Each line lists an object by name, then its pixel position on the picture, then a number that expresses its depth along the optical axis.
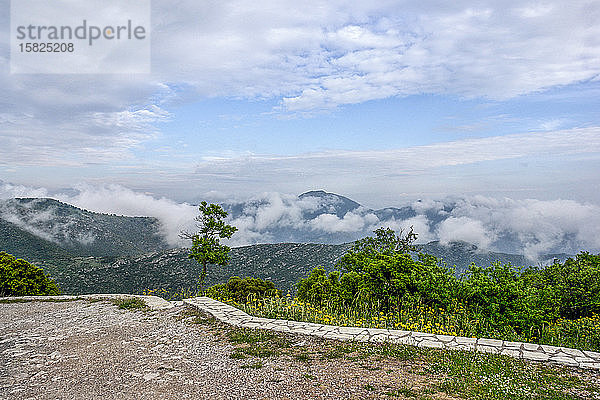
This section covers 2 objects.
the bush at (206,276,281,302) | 21.97
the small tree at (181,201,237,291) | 22.28
